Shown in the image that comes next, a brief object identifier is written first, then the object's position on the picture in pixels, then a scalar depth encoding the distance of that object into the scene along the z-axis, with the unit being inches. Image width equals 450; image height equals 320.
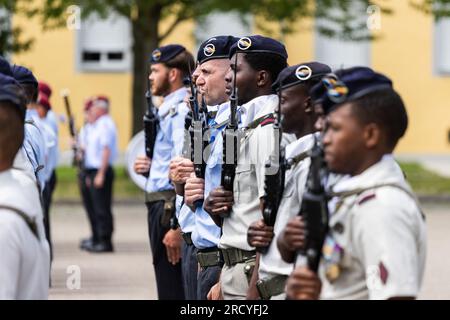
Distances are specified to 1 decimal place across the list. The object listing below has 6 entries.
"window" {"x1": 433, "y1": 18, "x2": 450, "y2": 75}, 1373.0
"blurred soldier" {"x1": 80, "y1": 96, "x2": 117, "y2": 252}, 652.1
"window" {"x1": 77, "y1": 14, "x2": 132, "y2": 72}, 1344.7
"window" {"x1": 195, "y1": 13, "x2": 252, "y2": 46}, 1224.0
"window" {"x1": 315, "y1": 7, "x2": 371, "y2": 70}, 1366.9
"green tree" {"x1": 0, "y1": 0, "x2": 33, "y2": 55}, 961.8
